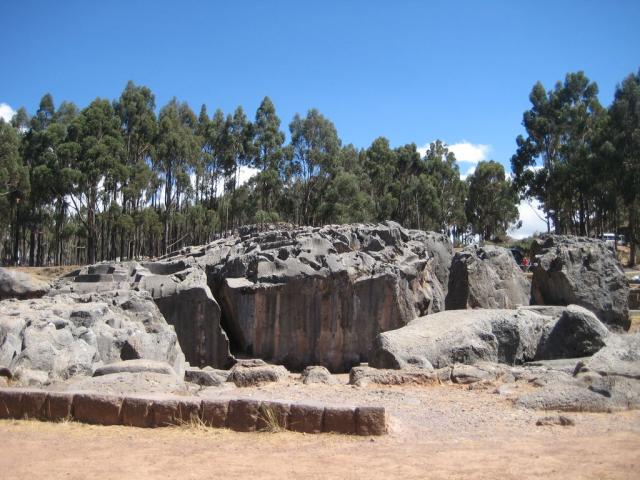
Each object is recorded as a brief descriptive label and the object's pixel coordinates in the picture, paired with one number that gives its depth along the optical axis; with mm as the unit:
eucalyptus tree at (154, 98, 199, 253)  48219
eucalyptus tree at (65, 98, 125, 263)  40219
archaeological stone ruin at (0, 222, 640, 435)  8999
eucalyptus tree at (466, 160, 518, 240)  69125
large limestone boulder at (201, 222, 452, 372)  20438
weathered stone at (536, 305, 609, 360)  14828
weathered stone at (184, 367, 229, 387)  12992
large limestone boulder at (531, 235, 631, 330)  21984
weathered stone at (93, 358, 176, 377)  11078
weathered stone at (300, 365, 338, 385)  12977
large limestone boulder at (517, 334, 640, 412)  9258
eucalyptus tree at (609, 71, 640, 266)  38219
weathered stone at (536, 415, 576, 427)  8398
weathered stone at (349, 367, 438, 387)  12156
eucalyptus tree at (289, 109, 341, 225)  53781
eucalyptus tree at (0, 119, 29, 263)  38281
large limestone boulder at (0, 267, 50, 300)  18062
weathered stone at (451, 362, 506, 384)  12070
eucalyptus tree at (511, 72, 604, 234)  43688
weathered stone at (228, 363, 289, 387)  12711
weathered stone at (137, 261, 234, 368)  19453
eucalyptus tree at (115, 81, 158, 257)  44594
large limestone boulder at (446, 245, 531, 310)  22484
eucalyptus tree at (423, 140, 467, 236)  67562
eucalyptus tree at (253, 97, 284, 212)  53438
